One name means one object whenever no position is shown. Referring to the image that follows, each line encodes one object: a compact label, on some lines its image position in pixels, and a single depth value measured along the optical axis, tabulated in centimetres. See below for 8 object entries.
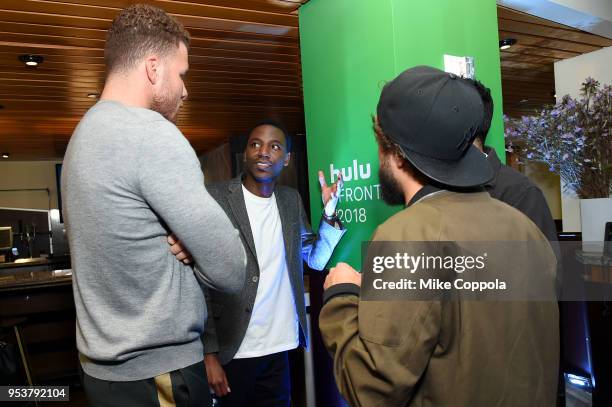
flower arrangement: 295
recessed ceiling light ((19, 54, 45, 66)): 383
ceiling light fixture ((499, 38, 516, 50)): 413
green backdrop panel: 200
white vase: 292
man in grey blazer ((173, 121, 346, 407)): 218
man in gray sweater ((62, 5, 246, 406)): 119
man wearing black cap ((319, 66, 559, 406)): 101
